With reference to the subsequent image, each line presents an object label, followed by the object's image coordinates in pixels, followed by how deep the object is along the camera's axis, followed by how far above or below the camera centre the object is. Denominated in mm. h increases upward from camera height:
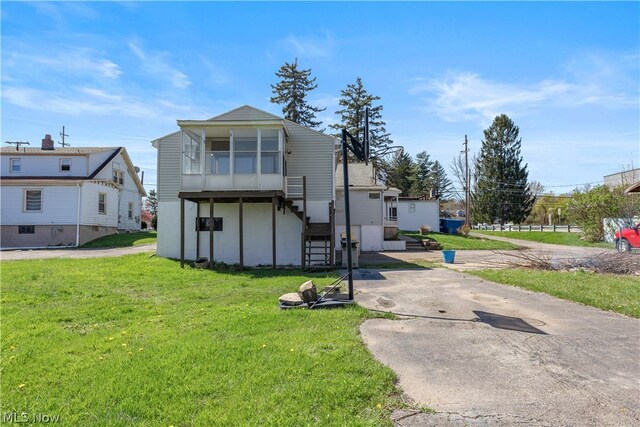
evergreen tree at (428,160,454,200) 61625 +7497
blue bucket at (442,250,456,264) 15250 -1292
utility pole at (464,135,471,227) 34781 +4758
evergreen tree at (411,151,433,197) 50281 +7556
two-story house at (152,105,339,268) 13812 +1467
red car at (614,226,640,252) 16234 -719
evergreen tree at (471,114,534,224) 43344 +5236
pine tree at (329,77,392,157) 42812 +13210
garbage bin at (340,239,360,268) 13852 -1183
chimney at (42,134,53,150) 26641 +6180
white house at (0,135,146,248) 22750 +2179
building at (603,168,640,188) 26244 +3478
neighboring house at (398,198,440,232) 33125 +1063
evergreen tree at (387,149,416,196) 46875 +6462
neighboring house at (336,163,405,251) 20734 +585
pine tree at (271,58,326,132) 40500 +14735
